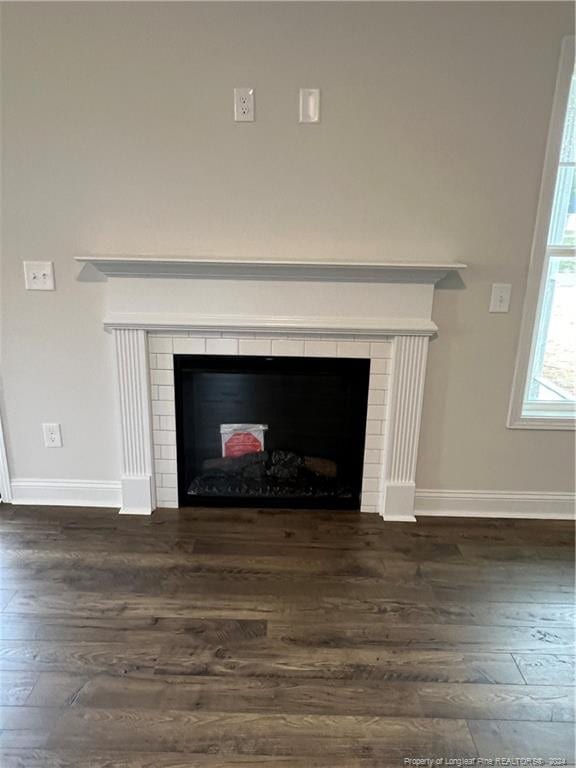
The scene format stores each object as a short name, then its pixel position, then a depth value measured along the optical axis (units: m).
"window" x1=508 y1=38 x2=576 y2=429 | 2.06
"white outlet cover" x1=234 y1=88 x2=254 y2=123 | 2.04
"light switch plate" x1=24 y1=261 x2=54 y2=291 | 2.24
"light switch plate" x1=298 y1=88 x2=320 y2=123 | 2.04
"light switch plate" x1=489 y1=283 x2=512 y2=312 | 2.23
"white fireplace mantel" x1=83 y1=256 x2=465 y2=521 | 2.16
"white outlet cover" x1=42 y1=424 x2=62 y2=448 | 2.44
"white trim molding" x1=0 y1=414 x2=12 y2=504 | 2.46
